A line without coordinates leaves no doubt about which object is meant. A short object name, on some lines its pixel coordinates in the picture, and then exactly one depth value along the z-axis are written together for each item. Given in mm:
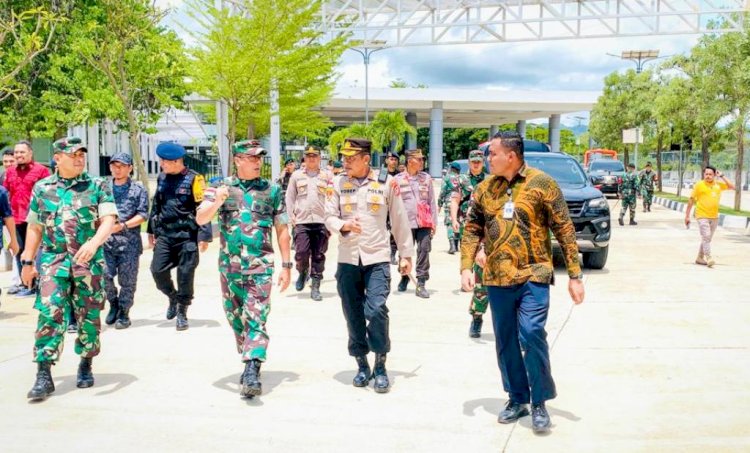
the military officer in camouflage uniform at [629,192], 19141
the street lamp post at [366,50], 22830
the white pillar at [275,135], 19981
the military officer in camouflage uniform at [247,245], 5320
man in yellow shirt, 11742
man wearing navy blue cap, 7410
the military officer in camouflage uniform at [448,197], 11719
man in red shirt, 8797
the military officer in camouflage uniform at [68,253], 5211
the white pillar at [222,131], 20469
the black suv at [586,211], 11359
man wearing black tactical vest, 7367
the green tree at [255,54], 17172
